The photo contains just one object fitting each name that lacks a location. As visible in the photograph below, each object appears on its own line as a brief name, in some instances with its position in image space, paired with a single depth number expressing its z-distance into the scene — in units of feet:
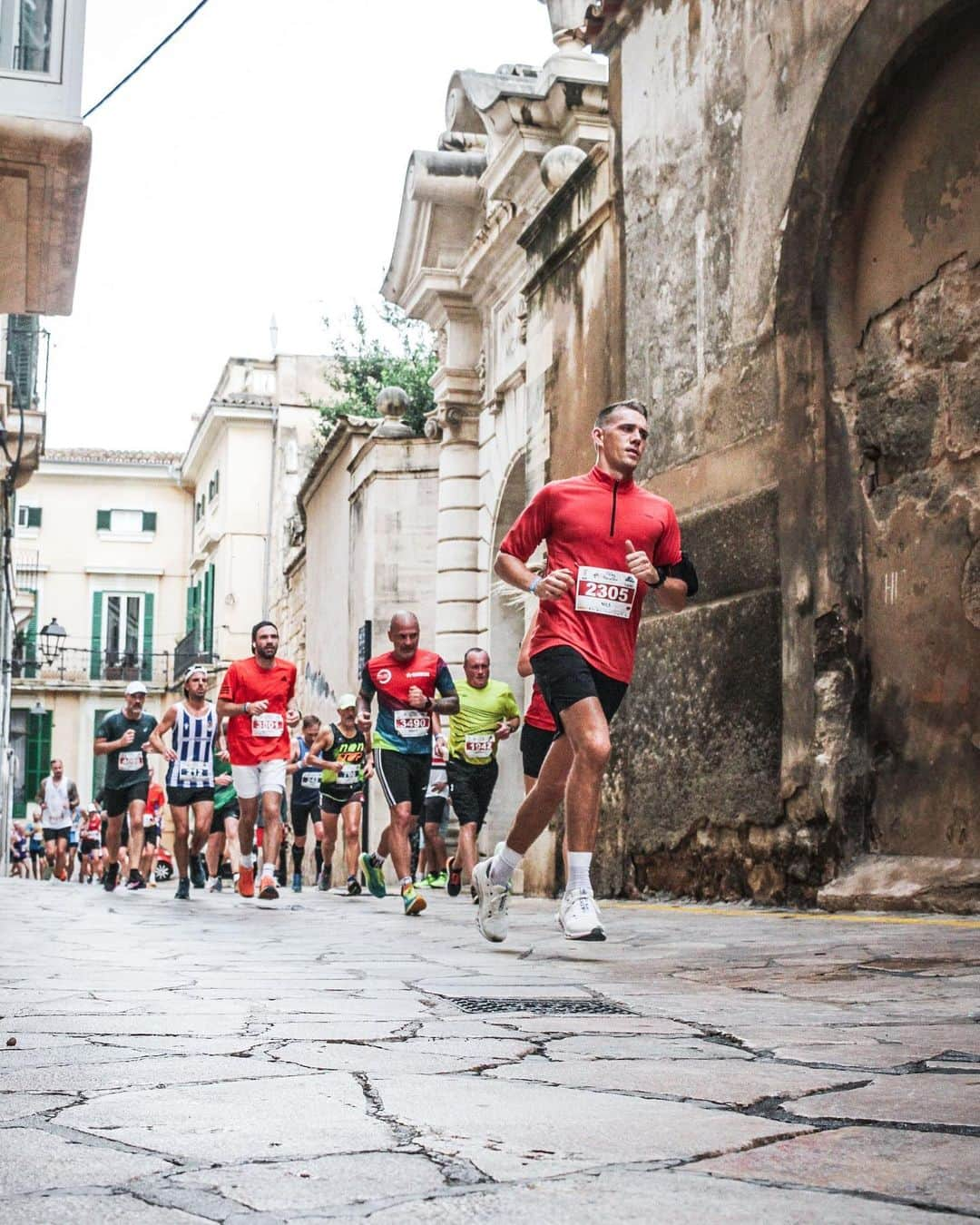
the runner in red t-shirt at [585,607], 20.21
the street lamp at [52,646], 172.35
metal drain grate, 13.60
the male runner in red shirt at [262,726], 41.14
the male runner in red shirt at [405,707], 33.78
